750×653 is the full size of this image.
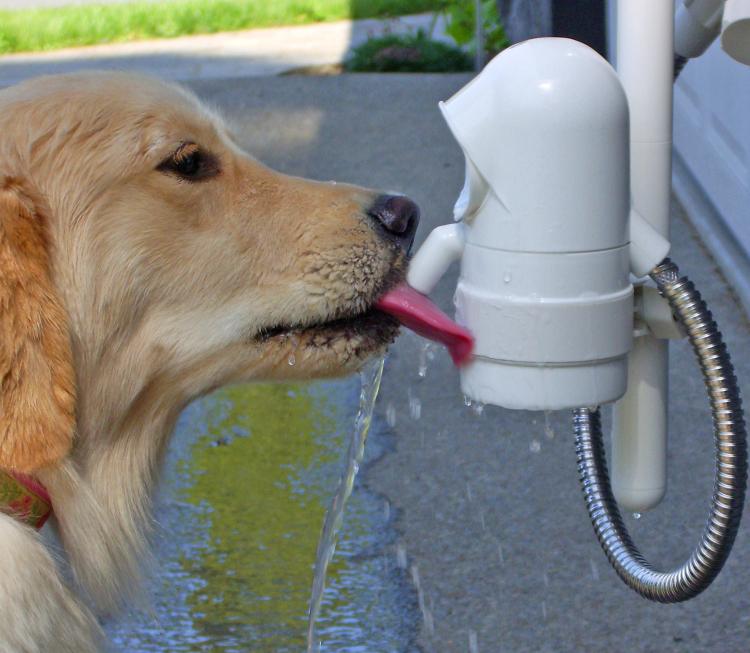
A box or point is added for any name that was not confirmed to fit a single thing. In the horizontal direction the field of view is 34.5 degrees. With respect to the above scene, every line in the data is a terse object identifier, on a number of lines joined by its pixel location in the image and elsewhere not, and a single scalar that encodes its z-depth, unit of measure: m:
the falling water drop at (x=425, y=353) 2.21
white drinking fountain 1.66
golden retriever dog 2.32
